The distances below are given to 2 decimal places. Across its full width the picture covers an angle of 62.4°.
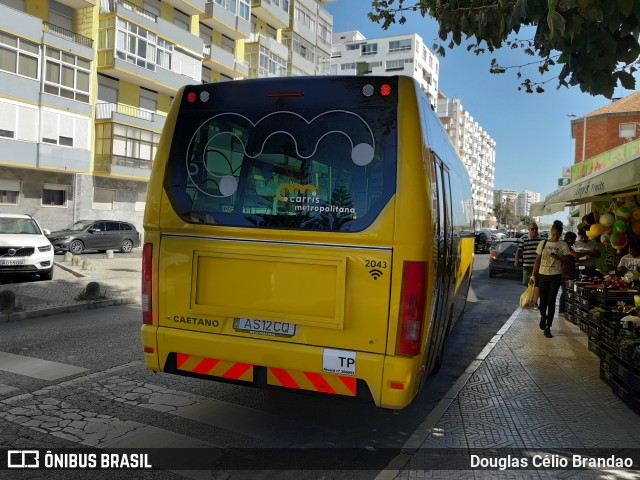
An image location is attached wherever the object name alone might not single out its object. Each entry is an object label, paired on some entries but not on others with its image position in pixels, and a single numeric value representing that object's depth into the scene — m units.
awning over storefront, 6.84
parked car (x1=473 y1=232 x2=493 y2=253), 36.69
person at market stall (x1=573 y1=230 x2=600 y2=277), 11.00
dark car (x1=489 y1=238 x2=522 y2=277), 19.16
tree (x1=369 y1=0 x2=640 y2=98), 3.69
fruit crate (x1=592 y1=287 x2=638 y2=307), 7.69
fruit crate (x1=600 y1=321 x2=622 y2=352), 5.70
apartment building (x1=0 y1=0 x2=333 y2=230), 26.52
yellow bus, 3.85
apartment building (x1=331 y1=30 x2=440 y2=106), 89.50
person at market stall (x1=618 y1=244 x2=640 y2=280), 8.53
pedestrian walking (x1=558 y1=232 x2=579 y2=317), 10.25
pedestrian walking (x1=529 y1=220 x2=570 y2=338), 8.70
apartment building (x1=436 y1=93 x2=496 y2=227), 112.56
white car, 12.38
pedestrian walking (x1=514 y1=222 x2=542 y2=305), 13.16
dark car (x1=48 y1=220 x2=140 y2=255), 22.20
